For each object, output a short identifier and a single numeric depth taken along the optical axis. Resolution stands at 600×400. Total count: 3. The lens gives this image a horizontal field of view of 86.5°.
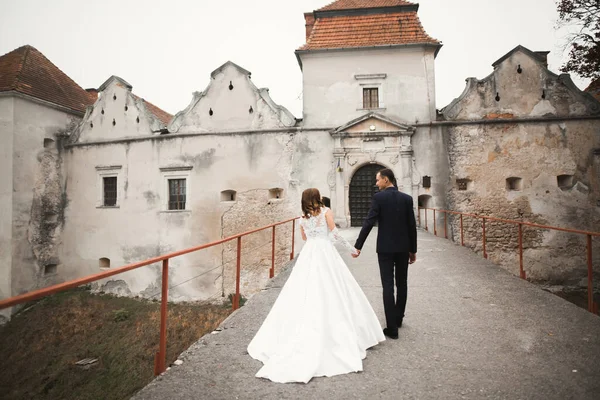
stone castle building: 11.96
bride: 2.80
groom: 3.50
